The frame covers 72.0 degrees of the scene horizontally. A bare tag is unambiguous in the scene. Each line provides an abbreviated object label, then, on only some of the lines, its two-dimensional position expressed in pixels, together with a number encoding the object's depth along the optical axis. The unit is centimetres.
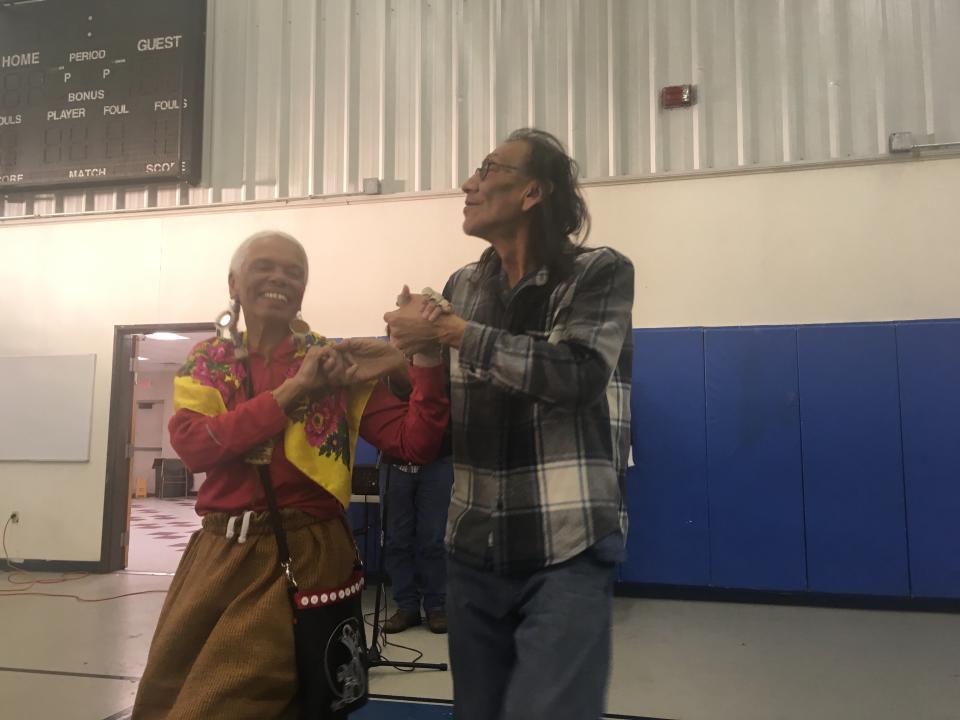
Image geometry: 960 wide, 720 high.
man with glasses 93
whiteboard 527
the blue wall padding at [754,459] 415
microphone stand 287
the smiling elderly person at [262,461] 106
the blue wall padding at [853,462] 405
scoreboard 507
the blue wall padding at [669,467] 425
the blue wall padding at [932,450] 398
